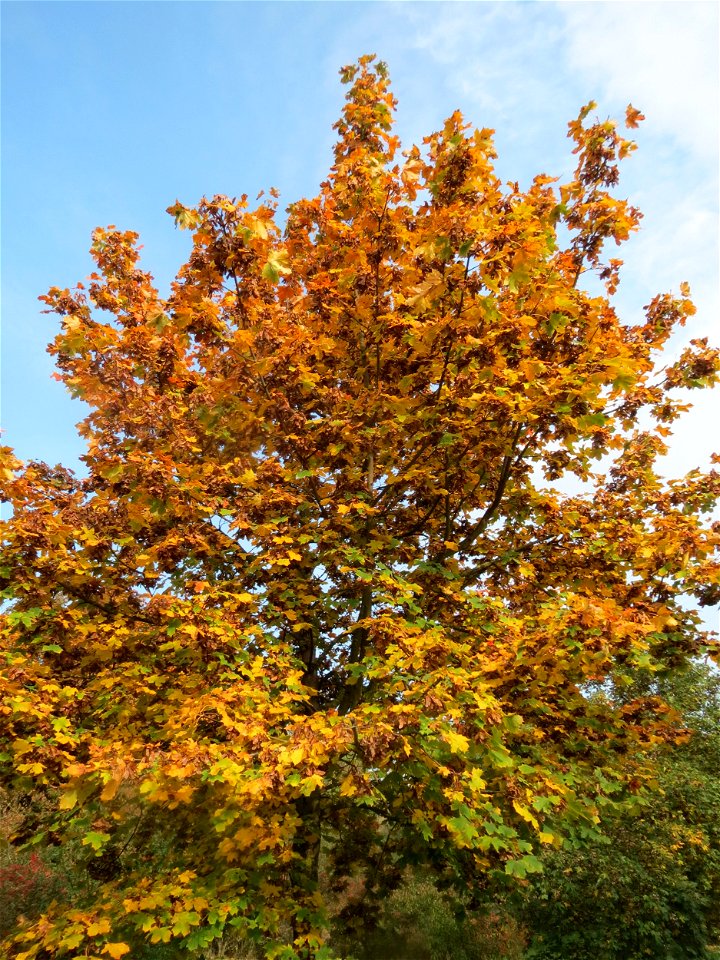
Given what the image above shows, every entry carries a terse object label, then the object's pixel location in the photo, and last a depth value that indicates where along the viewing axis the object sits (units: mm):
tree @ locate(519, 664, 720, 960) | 10336
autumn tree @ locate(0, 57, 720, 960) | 4707
